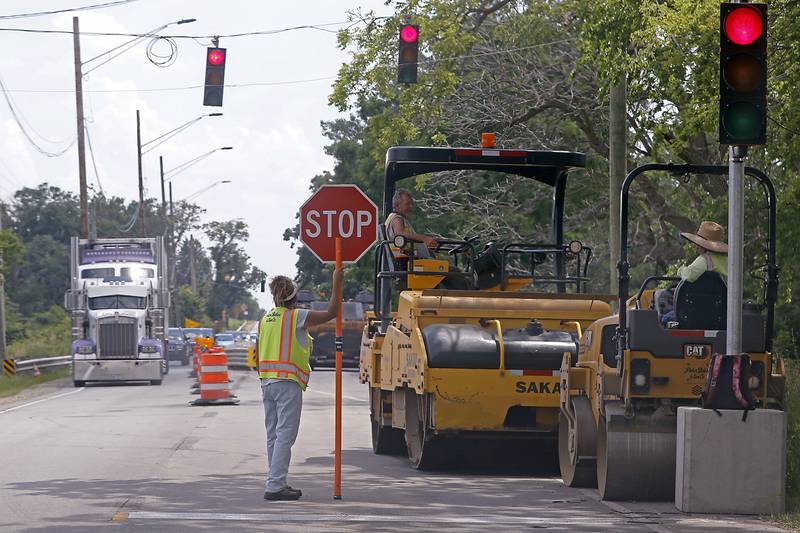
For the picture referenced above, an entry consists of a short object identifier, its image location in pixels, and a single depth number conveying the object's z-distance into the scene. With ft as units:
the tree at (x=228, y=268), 502.38
